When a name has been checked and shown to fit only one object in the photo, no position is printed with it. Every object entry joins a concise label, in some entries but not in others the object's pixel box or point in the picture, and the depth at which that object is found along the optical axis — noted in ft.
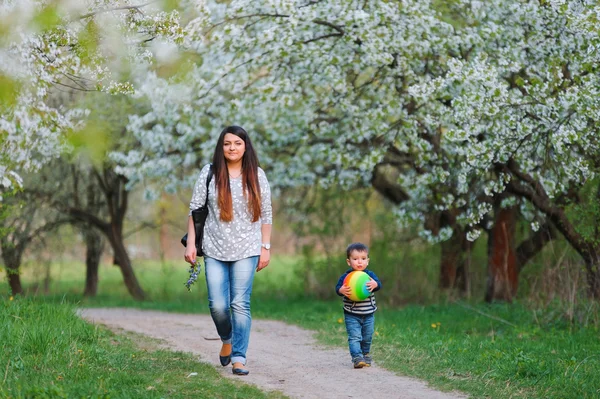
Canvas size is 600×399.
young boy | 50.66
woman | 46.80
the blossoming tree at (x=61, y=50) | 48.17
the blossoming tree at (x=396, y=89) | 71.19
